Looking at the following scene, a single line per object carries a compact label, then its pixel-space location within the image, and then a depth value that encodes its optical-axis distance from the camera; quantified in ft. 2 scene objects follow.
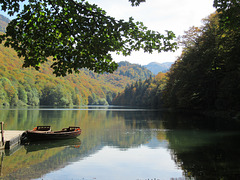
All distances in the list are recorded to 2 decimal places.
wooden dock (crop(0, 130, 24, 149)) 55.21
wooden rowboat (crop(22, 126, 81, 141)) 67.62
